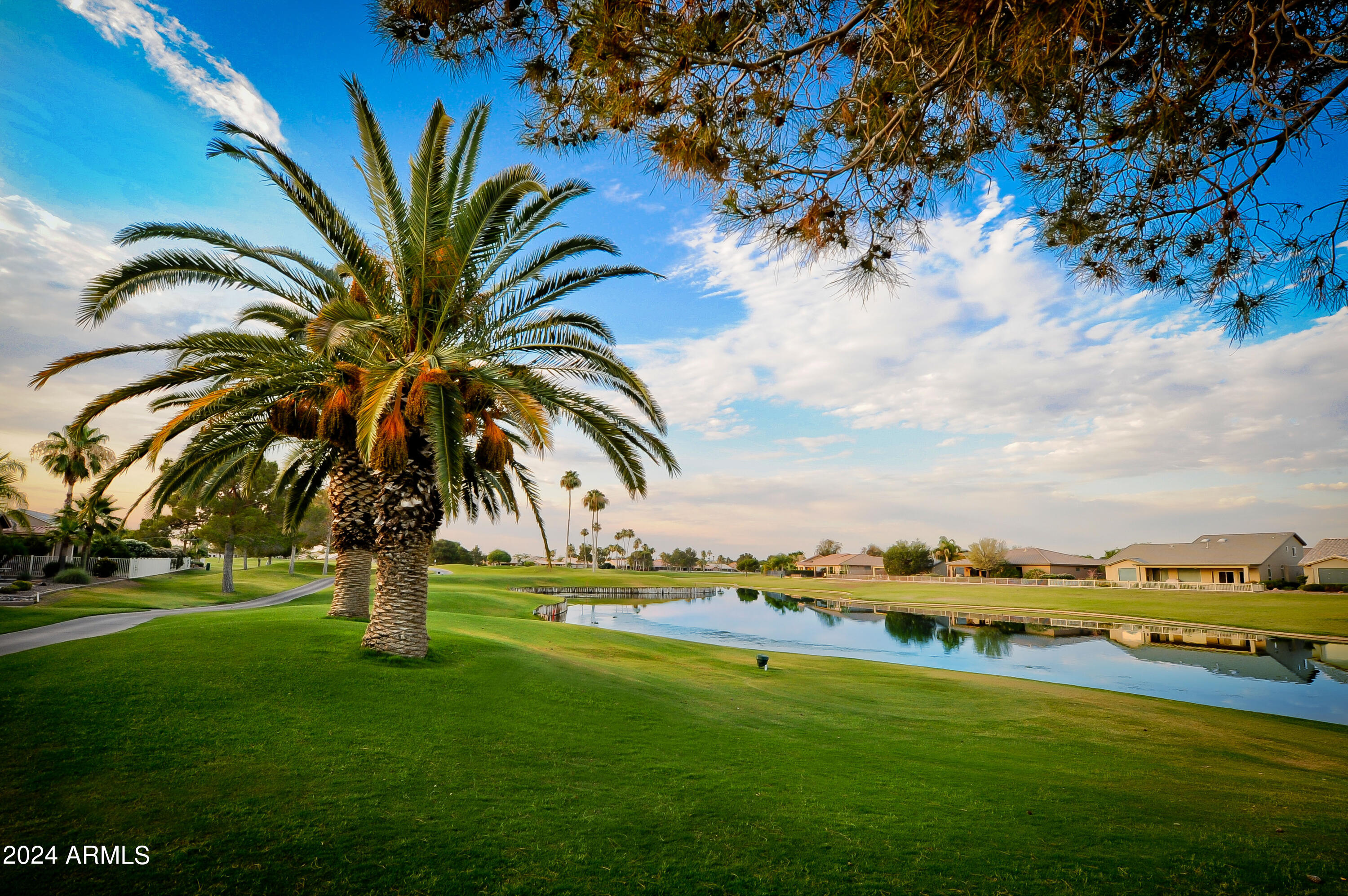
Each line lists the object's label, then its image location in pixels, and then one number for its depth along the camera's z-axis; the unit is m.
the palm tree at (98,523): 36.16
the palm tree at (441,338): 10.38
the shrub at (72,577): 31.34
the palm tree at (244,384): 10.07
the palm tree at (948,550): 110.81
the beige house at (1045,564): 93.75
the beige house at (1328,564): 57.44
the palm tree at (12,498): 38.00
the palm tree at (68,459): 40.25
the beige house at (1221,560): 63.72
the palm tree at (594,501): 125.94
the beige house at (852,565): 120.75
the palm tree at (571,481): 114.25
